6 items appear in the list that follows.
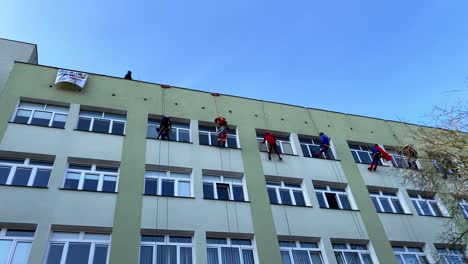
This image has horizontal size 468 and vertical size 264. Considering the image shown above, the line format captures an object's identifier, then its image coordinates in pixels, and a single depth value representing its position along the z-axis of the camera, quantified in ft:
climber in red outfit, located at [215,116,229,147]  49.03
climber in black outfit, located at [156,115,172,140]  46.91
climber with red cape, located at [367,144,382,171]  53.79
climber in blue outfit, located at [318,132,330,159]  53.49
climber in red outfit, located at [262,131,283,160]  49.80
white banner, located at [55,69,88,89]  47.73
